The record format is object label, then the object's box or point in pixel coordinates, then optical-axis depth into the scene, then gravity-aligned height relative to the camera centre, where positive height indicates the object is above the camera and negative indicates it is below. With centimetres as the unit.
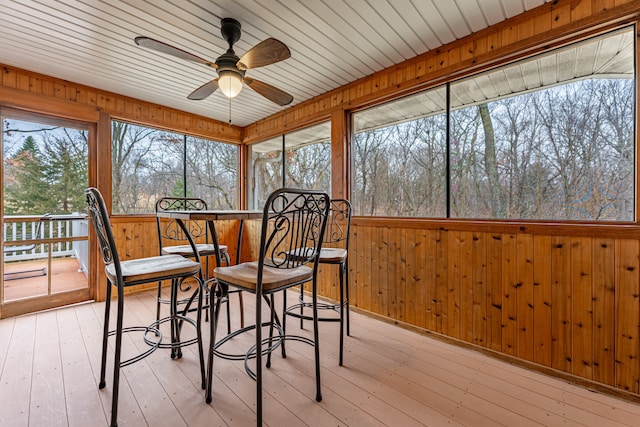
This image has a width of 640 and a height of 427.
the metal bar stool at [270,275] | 133 -34
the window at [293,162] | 353 +70
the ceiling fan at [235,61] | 177 +104
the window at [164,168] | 354 +62
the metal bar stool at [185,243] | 245 -34
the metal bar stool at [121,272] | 141 -34
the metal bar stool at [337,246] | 209 -33
